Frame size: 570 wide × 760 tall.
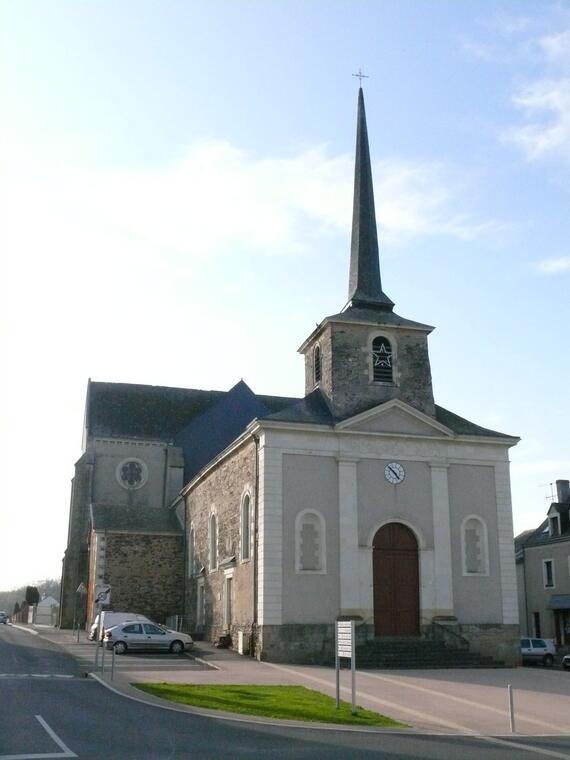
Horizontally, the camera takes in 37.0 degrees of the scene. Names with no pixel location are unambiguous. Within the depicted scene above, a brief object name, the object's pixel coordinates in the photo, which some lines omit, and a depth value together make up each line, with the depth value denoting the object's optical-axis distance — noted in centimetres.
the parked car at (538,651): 3334
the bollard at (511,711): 1337
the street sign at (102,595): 2000
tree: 6109
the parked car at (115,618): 2927
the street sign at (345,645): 1461
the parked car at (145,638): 2498
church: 2509
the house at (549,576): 4288
